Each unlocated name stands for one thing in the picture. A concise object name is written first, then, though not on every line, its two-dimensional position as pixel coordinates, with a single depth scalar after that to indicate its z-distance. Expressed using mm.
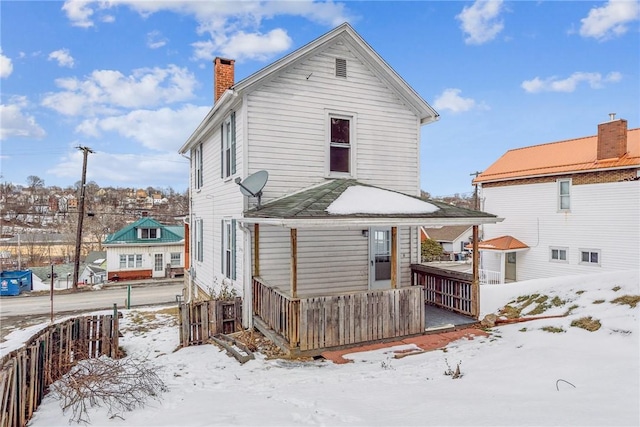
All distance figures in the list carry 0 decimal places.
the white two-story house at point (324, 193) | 7234
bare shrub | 4555
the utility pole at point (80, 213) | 27420
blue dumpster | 27734
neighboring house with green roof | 33500
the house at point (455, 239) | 48853
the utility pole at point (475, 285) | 8469
